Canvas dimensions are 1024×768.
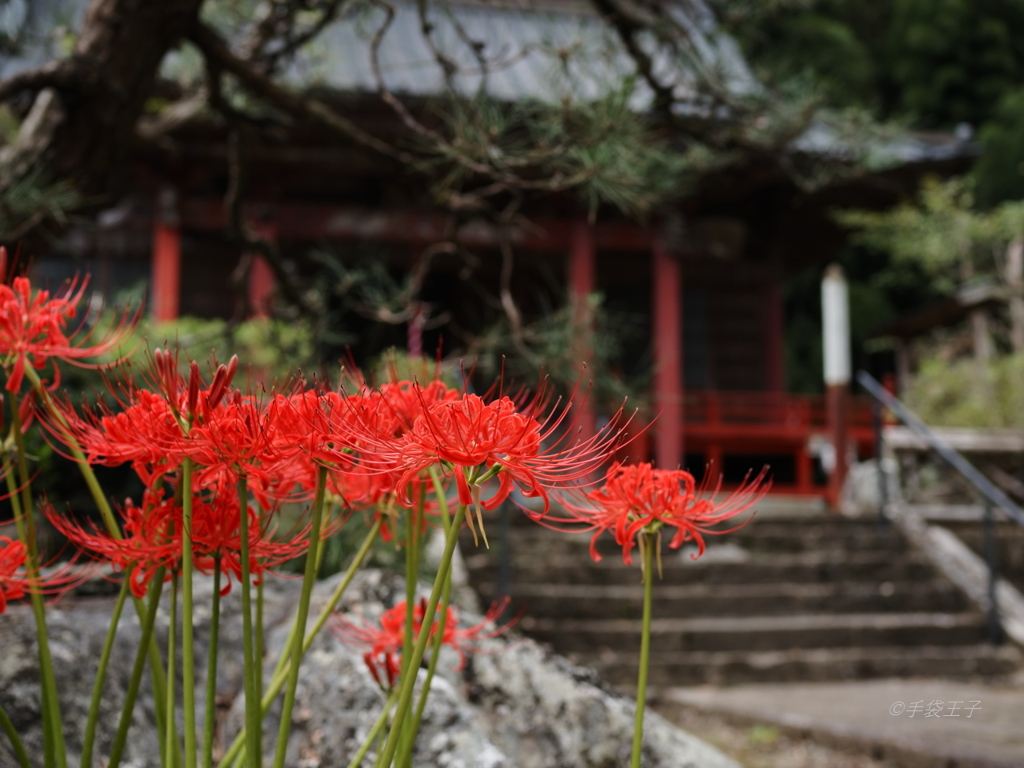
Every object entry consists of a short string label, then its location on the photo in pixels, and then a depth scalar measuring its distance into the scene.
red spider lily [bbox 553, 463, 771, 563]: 1.09
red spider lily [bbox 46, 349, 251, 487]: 0.95
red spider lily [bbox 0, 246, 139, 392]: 1.11
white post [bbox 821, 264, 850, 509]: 8.05
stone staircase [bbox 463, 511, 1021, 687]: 5.12
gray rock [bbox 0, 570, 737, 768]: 1.76
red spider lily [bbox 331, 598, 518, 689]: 1.33
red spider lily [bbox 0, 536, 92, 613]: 1.14
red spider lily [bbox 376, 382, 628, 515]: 0.83
